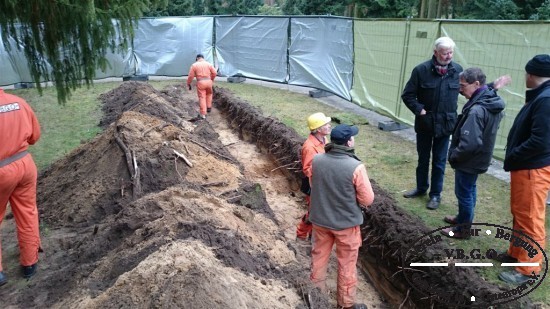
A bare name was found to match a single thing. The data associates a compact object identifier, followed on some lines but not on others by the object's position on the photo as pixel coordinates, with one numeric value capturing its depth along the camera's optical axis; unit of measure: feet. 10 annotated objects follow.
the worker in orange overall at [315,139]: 15.58
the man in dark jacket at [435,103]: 18.33
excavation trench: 11.09
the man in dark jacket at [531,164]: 13.01
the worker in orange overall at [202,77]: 37.78
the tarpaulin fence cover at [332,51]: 23.47
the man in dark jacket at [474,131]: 14.75
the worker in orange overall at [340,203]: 12.97
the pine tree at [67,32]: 17.22
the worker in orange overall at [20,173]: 14.43
